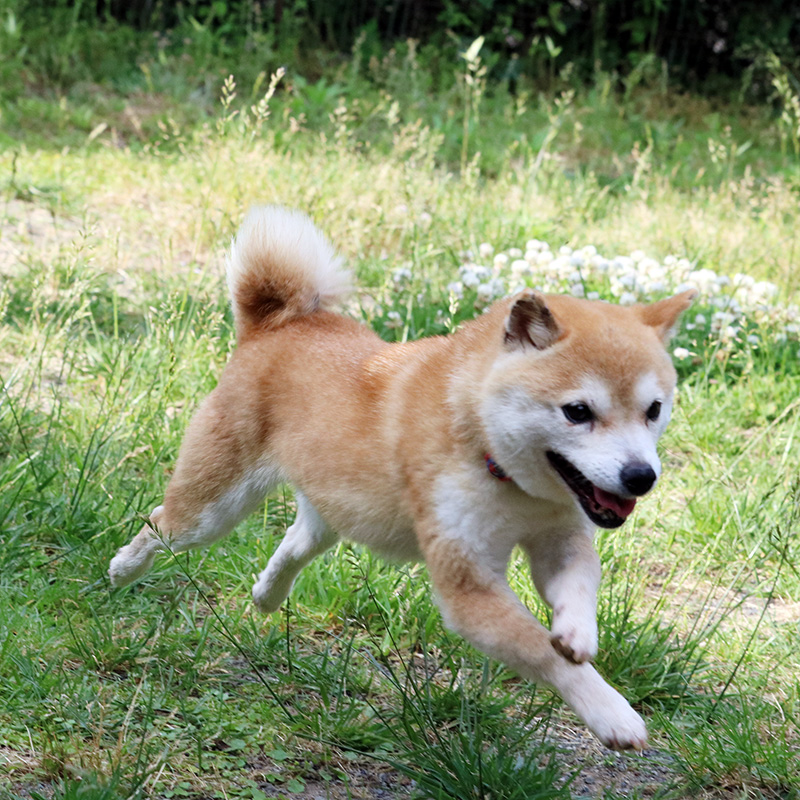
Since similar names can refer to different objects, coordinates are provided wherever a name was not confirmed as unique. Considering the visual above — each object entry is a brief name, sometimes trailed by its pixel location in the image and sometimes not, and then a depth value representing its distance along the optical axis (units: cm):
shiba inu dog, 435
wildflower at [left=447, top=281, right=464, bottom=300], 917
